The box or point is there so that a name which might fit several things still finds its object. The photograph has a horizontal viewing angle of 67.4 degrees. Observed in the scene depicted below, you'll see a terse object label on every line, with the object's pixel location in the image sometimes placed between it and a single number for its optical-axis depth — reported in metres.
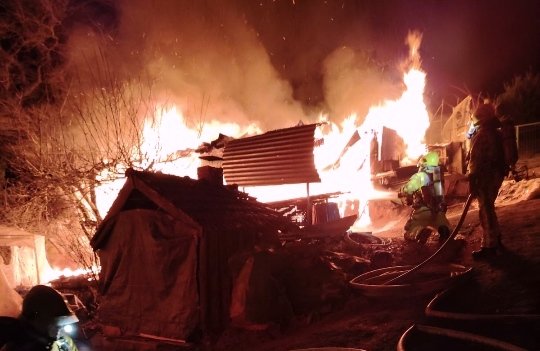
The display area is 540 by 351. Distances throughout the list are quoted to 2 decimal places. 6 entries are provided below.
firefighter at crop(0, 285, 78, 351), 3.71
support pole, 13.22
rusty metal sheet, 12.63
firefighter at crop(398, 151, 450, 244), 11.07
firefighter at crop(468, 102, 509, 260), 8.25
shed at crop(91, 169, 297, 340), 8.80
